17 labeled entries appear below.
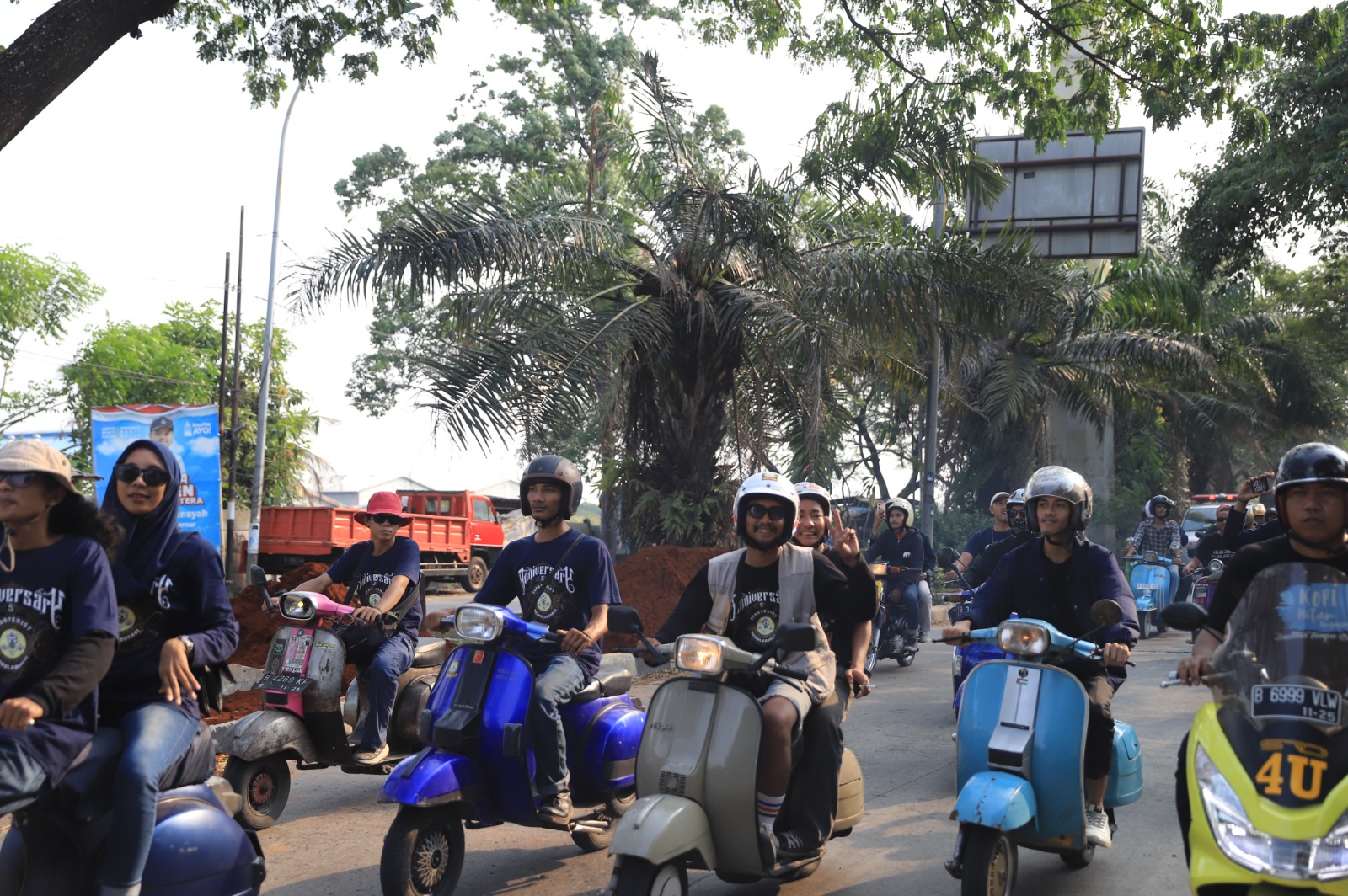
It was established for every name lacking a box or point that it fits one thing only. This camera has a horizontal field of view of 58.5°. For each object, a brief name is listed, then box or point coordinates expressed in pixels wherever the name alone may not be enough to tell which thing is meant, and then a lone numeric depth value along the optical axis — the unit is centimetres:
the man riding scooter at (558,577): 540
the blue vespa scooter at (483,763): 459
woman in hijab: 360
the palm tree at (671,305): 1152
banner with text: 1938
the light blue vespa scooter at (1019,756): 426
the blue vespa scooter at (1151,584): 1519
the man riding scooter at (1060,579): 506
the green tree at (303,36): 1153
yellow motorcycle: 305
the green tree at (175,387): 3108
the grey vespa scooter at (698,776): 404
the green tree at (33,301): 3303
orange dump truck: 2425
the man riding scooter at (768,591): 492
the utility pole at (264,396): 2461
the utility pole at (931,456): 1817
